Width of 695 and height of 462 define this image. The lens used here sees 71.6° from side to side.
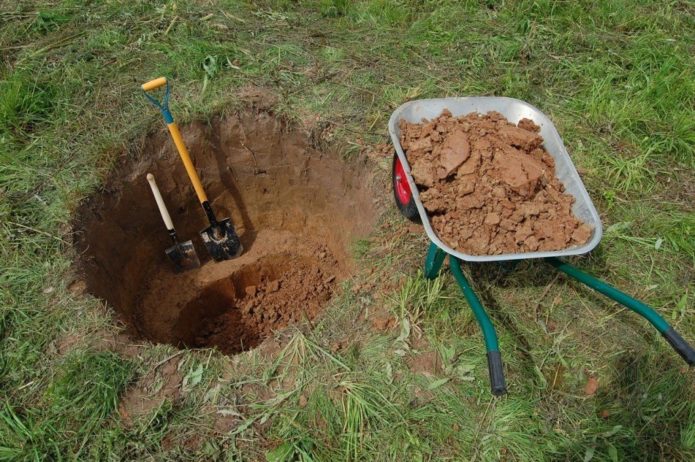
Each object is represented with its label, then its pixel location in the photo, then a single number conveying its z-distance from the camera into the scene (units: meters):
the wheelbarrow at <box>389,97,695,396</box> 1.90
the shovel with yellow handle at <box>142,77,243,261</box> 3.39
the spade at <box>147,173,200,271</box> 3.48
